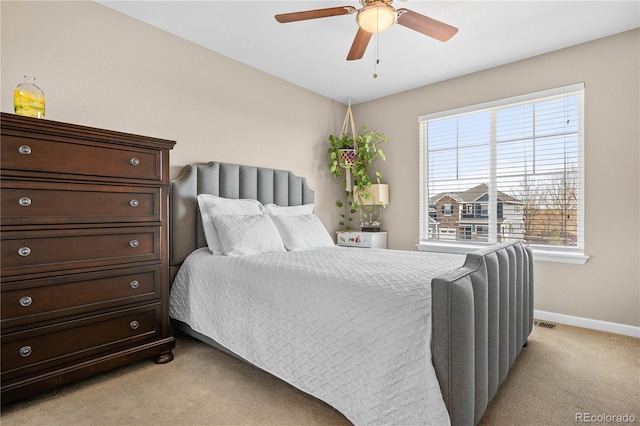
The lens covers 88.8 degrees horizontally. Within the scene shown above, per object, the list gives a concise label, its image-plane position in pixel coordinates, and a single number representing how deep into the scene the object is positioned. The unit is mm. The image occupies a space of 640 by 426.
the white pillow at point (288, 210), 3327
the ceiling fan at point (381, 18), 1986
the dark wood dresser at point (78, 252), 1663
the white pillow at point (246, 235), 2531
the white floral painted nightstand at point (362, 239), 4098
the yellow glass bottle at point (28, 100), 1823
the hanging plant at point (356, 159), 4215
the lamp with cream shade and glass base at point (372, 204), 4211
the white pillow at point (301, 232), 2987
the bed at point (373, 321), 1273
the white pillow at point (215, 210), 2658
